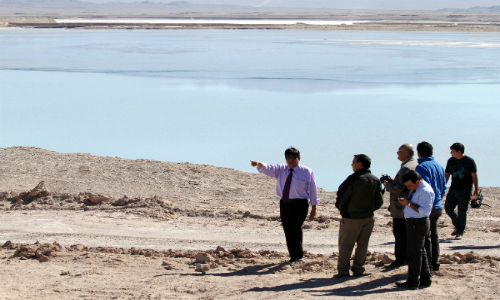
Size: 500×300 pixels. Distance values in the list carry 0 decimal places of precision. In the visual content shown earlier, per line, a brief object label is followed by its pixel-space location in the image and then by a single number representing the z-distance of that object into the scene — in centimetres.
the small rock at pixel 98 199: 1889
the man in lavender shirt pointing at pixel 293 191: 1234
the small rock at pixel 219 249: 1355
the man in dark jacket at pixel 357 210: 1135
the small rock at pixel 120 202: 1870
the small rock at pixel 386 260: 1259
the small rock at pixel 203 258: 1298
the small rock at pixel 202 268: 1249
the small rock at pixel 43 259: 1313
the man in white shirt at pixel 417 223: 1089
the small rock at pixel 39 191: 1927
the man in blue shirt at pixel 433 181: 1172
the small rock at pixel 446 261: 1267
